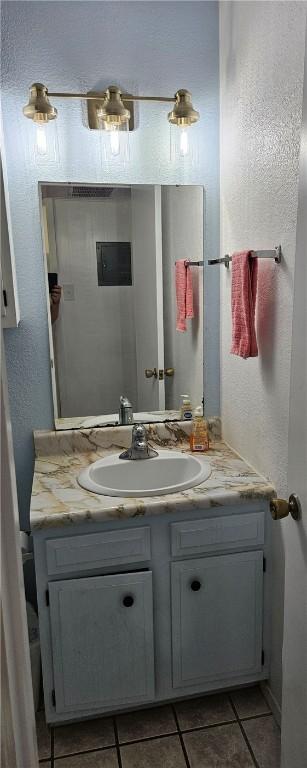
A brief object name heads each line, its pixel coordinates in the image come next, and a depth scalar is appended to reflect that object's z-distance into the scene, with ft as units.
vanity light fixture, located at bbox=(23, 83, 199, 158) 5.23
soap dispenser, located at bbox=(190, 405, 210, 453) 6.30
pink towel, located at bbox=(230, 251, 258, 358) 4.99
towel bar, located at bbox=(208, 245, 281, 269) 4.64
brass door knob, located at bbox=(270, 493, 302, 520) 3.29
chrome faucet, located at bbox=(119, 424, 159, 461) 5.88
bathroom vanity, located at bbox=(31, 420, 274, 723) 4.83
